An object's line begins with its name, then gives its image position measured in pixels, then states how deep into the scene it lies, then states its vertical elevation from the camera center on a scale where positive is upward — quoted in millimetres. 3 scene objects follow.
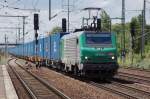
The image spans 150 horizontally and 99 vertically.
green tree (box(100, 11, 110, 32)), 102406 +5720
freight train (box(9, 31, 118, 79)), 26906 -451
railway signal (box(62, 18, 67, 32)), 54688 +2519
